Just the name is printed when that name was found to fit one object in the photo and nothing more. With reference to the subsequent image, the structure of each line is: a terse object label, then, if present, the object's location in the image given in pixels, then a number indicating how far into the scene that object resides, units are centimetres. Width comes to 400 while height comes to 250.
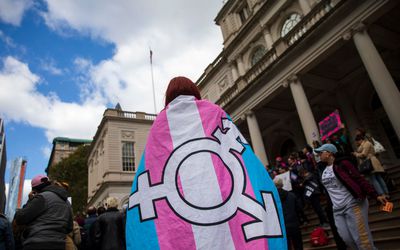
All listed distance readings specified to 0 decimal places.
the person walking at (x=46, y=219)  334
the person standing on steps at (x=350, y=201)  390
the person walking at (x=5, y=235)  406
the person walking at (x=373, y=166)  643
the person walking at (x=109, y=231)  495
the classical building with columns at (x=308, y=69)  998
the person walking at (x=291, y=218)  549
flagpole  2392
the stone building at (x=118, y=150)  2781
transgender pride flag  162
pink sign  966
